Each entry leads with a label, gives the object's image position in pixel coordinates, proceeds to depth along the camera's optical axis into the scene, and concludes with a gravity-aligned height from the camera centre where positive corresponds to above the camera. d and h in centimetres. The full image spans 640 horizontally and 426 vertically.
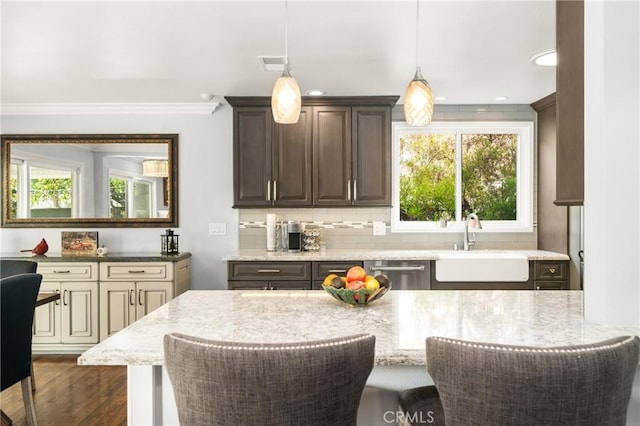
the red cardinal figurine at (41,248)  448 -31
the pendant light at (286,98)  198 +46
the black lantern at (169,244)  457 -28
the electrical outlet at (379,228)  476 -14
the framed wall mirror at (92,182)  480 +31
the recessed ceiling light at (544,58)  316 +101
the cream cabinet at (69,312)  434 -85
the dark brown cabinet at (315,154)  441 +53
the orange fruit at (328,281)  207 -28
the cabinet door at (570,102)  184 +42
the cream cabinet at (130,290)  432 -66
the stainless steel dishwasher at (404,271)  411 -47
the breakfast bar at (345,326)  148 -38
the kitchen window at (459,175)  483 +37
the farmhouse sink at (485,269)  410 -46
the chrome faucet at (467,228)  461 -14
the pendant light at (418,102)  201 +45
